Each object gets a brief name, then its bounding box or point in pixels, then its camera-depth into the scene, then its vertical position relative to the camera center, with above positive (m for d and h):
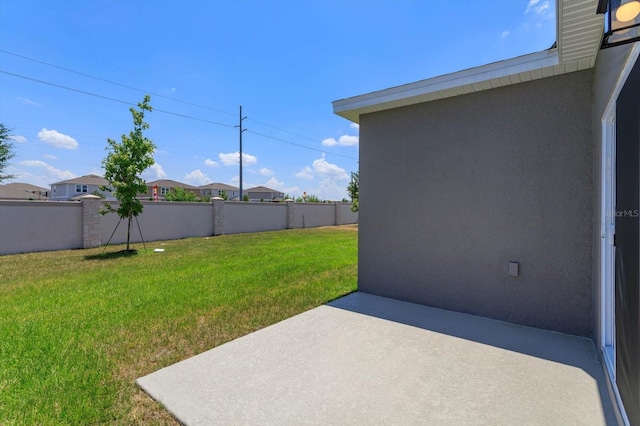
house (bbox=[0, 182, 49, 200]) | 31.10 +2.52
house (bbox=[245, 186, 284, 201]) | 59.44 +4.06
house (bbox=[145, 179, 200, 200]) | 46.18 +4.53
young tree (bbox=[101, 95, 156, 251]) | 10.72 +1.85
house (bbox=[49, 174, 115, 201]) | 38.91 +3.56
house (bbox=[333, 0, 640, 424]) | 2.47 +0.31
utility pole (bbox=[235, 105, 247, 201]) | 29.72 +8.80
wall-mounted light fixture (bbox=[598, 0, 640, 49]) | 1.37 +0.94
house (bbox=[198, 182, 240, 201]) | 53.69 +4.21
